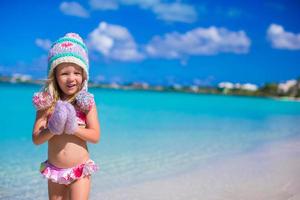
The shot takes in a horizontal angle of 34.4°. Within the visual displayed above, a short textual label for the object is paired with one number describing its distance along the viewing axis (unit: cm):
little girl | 299
